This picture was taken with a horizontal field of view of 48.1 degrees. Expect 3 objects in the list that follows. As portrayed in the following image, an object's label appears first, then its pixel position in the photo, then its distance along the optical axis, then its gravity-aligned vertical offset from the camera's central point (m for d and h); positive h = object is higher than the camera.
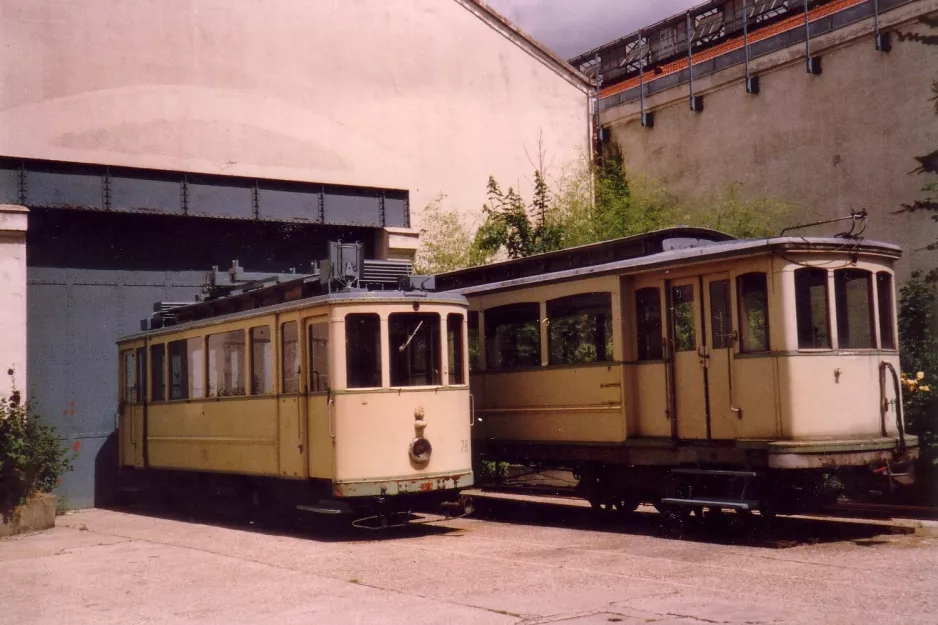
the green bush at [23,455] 14.16 -0.76
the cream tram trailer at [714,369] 10.66 +0.10
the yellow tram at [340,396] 11.80 -0.06
